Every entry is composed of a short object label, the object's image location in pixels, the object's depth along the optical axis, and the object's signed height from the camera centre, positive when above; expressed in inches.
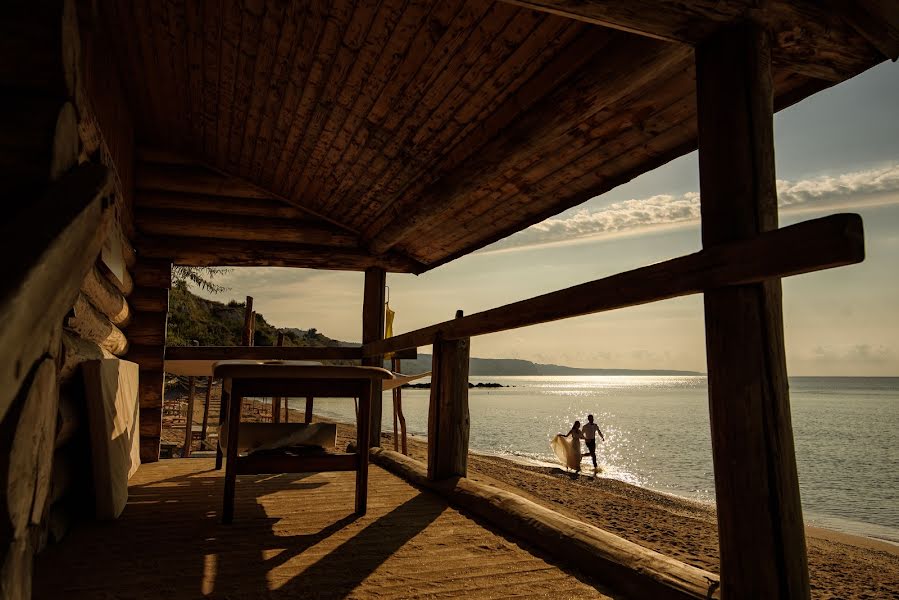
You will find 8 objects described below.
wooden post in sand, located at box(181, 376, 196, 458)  474.6 -39.2
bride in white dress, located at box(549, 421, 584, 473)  737.6 -92.0
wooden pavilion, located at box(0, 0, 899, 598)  68.1 +63.9
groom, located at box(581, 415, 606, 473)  742.5 -70.2
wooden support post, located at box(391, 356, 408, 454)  532.4 -24.3
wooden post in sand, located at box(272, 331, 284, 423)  395.0 -26.1
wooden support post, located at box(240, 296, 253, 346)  552.5 +48.0
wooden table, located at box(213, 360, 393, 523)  130.2 -3.9
